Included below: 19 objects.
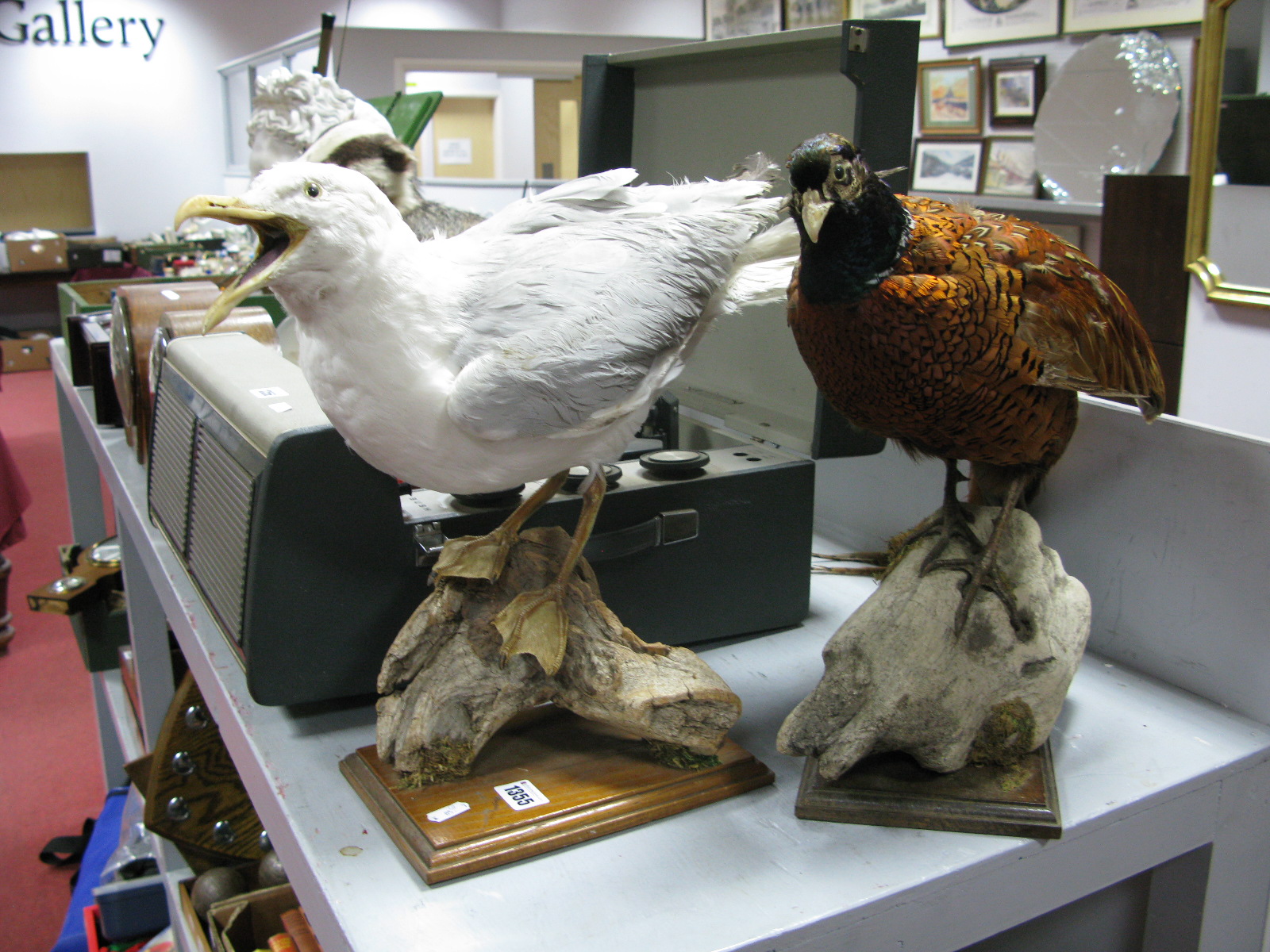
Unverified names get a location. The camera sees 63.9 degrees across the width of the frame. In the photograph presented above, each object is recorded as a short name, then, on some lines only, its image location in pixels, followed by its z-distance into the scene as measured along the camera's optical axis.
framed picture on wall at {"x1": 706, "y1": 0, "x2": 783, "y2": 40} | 3.96
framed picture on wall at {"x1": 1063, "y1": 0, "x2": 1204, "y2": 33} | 2.39
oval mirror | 2.50
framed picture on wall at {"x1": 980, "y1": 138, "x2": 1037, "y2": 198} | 3.05
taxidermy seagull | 0.73
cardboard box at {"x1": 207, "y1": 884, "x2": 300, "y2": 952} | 1.23
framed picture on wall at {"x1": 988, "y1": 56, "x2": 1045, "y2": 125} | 2.92
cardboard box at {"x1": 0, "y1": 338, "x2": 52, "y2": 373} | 5.79
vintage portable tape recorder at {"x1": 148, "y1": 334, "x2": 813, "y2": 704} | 0.96
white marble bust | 1.66
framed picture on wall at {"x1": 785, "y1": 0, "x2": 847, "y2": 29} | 3.64
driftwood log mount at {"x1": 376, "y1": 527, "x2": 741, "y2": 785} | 0.89
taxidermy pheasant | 0.73
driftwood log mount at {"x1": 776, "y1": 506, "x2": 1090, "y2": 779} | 0.87
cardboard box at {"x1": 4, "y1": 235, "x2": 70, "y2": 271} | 5.65
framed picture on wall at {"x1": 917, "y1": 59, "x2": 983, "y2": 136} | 3.19
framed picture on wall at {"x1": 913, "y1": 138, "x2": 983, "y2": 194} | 3.26
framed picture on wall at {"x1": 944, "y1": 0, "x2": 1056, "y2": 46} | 2.85
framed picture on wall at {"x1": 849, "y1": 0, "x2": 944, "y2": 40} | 3.27
